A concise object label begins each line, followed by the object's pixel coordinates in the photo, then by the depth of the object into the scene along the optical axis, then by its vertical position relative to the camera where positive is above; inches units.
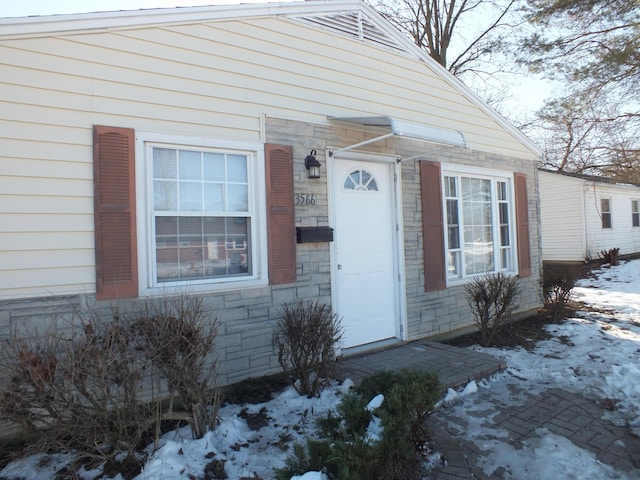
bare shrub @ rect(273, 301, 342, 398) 141.8 -33.6
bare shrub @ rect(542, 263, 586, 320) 263.1 -30.1
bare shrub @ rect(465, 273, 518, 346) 213.3 -29.8
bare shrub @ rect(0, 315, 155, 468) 91.3 -29.5
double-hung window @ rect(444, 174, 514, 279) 239.8 +11.3
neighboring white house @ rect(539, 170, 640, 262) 579.2 +33.3
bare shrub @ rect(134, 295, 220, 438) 106.8 -26.3
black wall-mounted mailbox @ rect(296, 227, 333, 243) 172.7 +6.4
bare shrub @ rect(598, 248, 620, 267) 536.2 -24.4
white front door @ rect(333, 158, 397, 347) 191.8 -1.5
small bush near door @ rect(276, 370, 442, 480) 84.8 -41.7
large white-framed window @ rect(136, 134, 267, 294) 142.4 +14.5
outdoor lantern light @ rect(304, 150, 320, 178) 176.1 +35.6
